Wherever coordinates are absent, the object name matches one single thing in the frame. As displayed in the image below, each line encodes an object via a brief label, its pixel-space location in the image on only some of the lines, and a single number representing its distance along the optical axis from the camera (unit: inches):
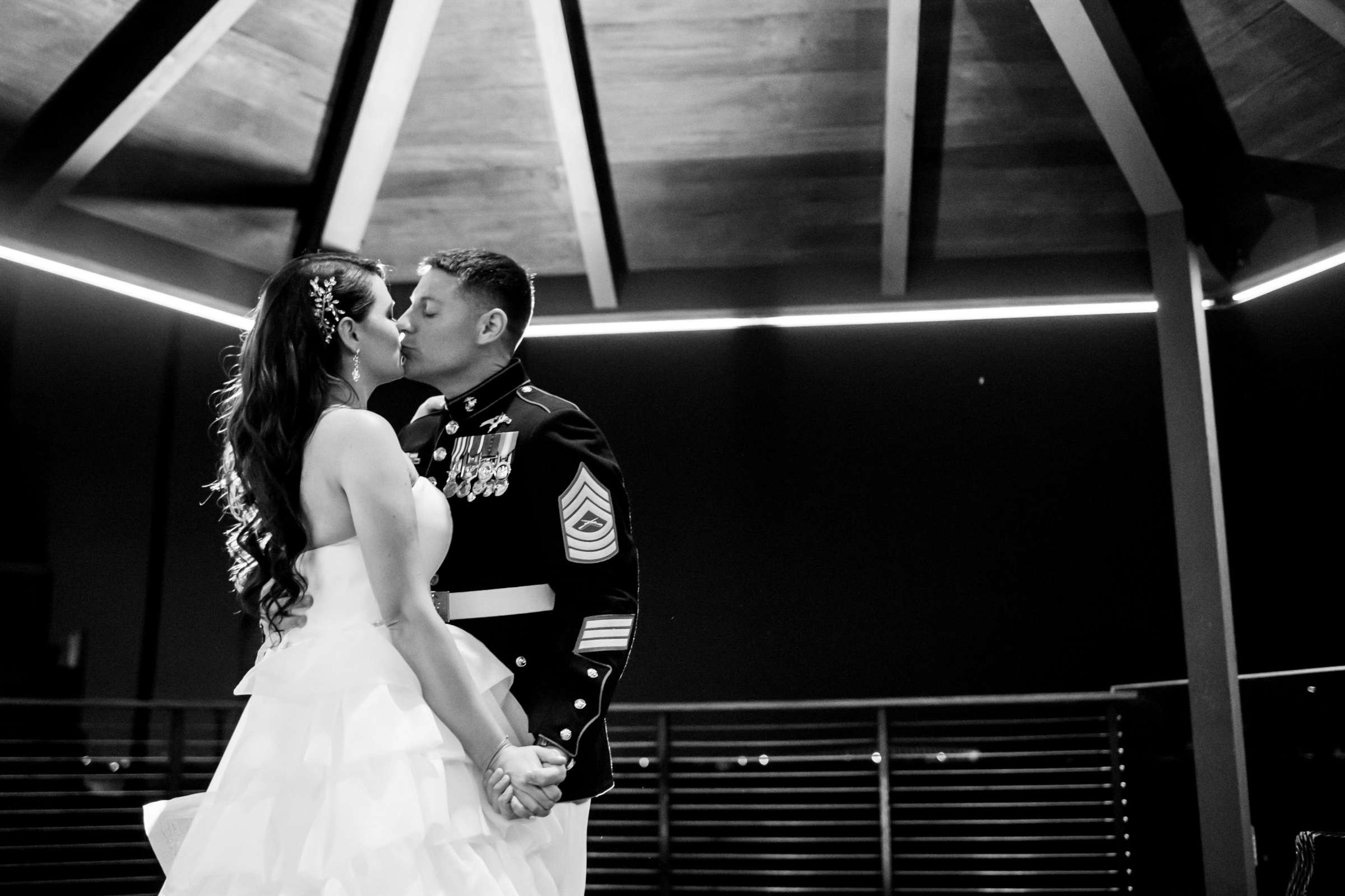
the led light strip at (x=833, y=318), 232.1
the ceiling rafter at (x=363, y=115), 184.7
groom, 76.8
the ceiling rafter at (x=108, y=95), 170.4
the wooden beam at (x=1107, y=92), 169.0
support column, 179.3
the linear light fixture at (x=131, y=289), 188.5
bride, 64.5
